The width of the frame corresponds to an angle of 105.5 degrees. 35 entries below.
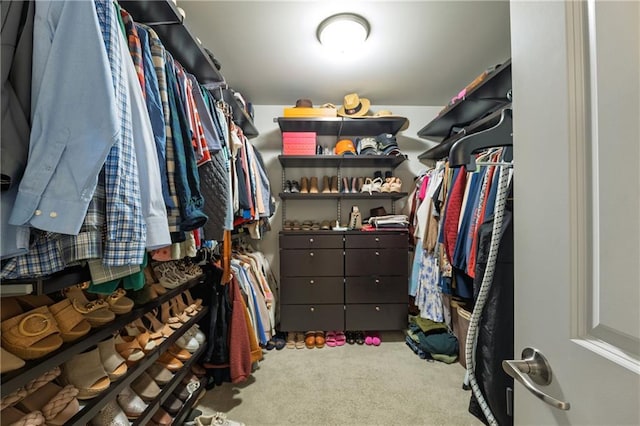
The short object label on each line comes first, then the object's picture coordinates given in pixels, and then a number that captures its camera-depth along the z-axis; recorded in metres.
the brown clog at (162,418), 1.10
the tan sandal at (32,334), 0.57
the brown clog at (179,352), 1.22
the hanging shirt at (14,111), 0.46
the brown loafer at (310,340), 2.10
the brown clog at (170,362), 1.15
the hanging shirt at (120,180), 0.53
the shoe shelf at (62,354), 0.53
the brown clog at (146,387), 1.00
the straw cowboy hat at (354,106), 2.13
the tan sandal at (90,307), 0.74
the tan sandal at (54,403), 0.65
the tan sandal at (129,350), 0.90
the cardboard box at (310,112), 2.14
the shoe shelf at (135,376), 0.70
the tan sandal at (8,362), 0.53
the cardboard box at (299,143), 2.25
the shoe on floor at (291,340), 2.10
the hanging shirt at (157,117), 0.72
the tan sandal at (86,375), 0.74
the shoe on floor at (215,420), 1.23
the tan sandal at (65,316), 0.67
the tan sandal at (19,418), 0.60
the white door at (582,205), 0.32
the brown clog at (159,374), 1.08
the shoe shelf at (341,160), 2.22
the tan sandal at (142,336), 0.97
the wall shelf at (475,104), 1.47
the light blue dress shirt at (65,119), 0.46
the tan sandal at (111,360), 0.82
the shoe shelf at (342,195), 2.29
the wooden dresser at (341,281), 2.15
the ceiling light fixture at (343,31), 1.37
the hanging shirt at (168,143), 0.75
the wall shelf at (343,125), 2.15
